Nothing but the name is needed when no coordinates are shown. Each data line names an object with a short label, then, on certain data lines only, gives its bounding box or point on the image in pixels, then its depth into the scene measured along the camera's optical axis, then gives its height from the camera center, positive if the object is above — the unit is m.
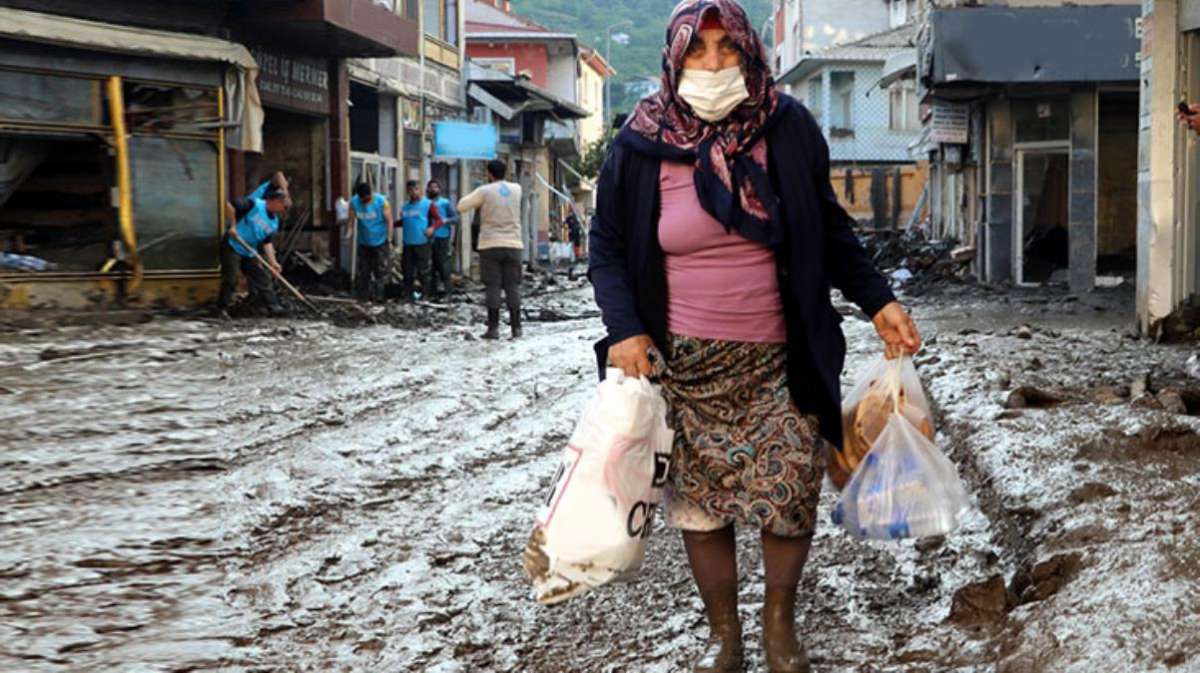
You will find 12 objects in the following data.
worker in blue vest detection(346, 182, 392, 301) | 19.52 -0.09
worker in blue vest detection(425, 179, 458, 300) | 21.76 -0.15
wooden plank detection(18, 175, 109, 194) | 15.38 +0.55
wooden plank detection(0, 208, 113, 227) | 15.38 +0.21
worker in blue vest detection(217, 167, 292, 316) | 16.31 -0.16
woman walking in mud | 3.88 -0.20
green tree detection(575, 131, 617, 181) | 54.16 +2.61
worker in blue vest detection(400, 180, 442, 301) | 20.98 -0.07
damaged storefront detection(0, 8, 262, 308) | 14.55 +0.86
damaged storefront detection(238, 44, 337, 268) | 21.11 +1.06
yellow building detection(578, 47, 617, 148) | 63.71 +6.61
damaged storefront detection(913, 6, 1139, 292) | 21.42 +1.50
